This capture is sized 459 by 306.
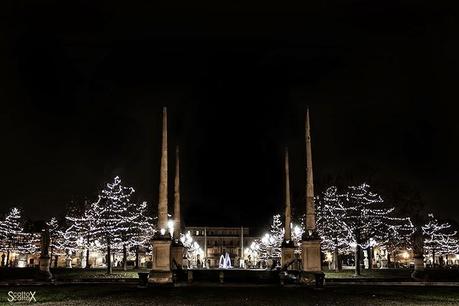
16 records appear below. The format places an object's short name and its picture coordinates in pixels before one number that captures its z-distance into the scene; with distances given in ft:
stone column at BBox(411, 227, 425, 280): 134.82
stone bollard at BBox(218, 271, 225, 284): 108.90
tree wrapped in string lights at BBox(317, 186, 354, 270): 176.76
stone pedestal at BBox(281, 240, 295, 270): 132.36
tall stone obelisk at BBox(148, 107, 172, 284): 91.97
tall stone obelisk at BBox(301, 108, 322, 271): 94.84
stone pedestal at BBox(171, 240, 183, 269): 128.67
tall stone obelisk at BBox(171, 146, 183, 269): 129.49
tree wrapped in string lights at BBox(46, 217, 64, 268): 255.58
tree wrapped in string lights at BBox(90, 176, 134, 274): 183.83
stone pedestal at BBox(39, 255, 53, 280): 130.80
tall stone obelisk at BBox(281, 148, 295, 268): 130.11
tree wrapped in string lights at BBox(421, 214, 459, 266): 269.23
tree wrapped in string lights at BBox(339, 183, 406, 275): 174.09
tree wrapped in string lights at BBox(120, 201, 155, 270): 193.81
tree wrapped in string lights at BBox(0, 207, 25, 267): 284.04
